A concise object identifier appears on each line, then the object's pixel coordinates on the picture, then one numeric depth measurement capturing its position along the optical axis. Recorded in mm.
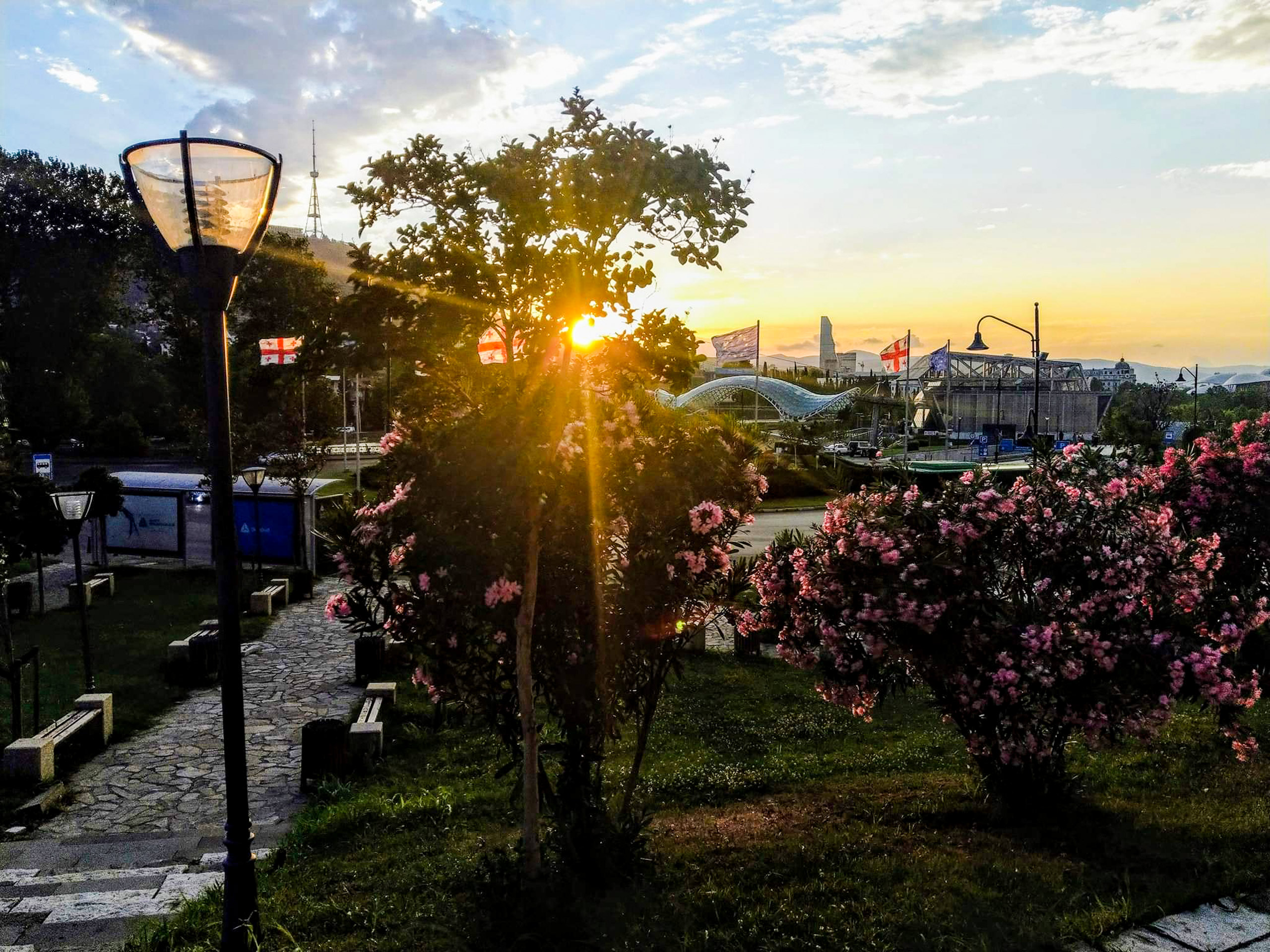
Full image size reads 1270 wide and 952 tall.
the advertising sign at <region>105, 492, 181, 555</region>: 21547
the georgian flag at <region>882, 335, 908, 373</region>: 40594
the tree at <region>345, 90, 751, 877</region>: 4508
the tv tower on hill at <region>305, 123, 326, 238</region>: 75938
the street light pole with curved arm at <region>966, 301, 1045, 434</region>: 44656
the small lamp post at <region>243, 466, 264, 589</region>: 18484
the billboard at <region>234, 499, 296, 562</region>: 20734
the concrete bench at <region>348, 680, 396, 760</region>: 8688
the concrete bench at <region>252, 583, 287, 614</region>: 16203
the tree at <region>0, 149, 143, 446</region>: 44531
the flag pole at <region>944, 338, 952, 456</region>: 51500
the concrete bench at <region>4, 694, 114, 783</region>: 8398
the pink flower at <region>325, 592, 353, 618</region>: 5168
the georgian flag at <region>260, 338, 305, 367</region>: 27328
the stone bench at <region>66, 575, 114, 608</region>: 17531
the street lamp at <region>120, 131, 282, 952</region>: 3973
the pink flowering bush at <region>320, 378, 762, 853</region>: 4520
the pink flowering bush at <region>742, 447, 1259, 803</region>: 5496
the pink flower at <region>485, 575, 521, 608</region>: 4465
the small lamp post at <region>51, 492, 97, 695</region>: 11672
